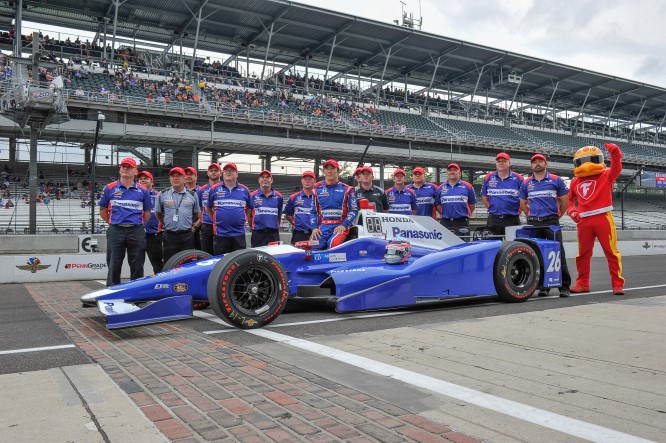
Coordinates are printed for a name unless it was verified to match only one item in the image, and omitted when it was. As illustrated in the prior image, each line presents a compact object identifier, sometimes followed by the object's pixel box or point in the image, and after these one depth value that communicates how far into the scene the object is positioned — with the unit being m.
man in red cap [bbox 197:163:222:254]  8.93
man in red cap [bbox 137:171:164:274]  8.59
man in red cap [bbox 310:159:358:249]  7.16
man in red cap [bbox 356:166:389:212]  8.01
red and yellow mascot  7.42
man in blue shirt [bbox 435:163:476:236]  8.95
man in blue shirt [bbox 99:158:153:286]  6.87
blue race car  5.17
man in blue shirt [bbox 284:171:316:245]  8.37
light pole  15.04
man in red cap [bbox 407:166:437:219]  9.42
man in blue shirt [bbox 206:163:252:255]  7.95
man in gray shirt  7.93
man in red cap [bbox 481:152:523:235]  8.10
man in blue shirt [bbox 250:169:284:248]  8.51
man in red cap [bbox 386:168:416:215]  9.20
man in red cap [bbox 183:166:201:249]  9.03
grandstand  27.02
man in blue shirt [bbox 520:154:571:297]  7.64
